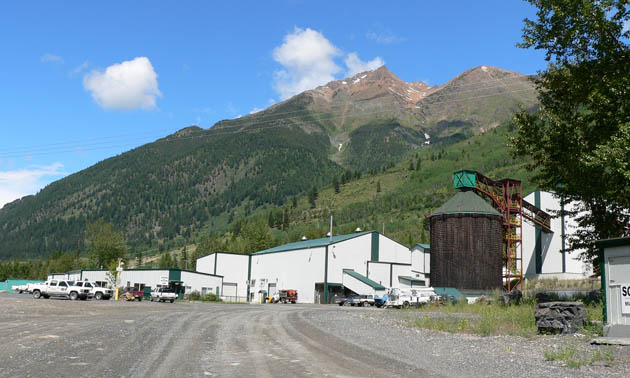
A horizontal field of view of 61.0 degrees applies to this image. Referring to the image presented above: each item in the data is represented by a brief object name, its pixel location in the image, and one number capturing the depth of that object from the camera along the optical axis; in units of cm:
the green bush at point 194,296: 7045
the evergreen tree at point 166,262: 15919
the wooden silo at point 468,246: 5588
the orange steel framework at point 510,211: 6250
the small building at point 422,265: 7312
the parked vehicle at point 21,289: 7862
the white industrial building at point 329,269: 6750
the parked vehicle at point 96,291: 5388
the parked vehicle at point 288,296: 6894
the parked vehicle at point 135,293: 6041
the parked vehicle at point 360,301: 5730
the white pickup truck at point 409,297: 4819
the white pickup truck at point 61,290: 5256
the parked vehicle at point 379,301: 5347
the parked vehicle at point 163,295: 5828
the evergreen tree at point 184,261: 18215
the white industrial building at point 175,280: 7125
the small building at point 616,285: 1655
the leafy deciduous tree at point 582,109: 2256
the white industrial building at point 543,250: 6377
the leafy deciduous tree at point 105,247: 12519
